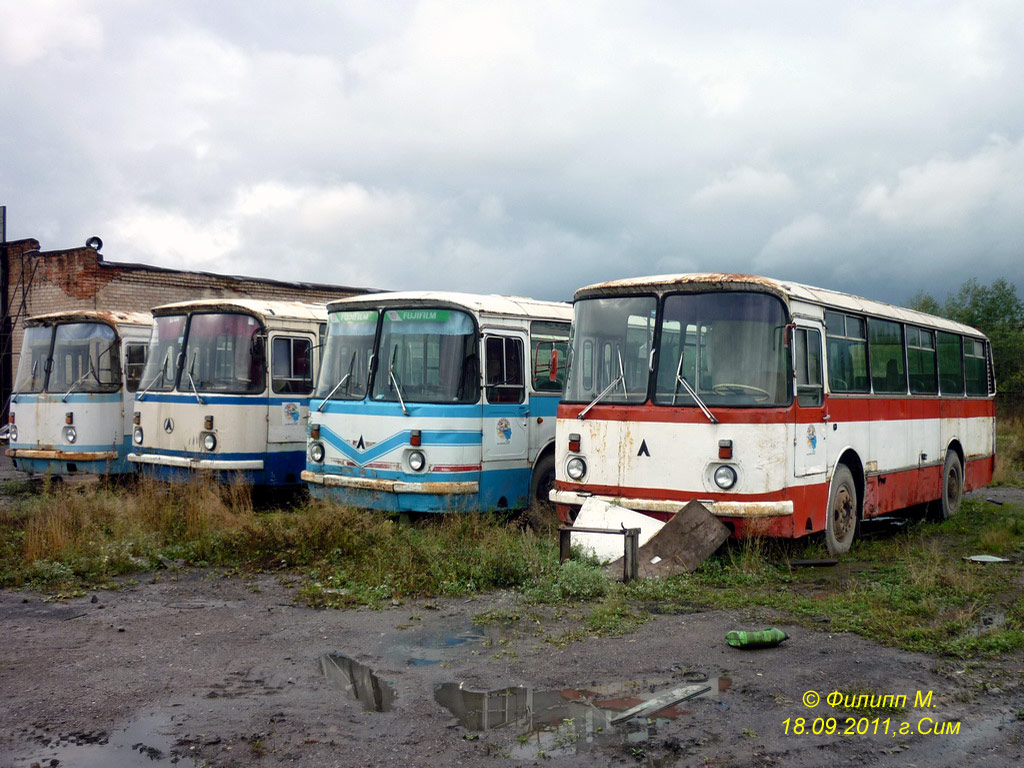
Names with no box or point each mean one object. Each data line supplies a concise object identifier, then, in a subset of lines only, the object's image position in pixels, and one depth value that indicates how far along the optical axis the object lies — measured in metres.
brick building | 24.39
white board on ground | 9.19
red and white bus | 9.16
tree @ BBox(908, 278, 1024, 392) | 38.94
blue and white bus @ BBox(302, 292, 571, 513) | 11.19
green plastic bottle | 6.64
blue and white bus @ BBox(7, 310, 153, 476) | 15.34
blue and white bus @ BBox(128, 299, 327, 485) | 13.67
